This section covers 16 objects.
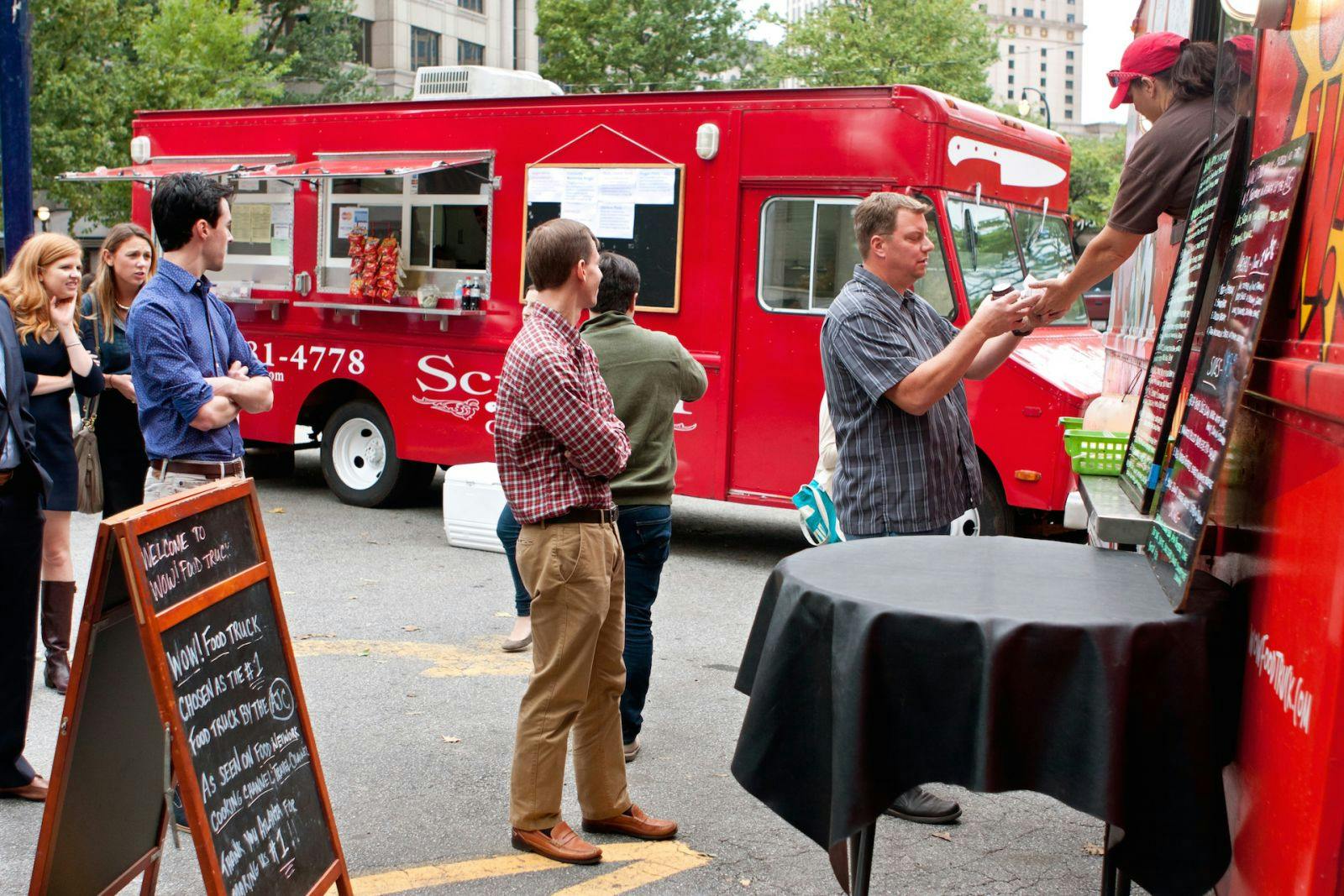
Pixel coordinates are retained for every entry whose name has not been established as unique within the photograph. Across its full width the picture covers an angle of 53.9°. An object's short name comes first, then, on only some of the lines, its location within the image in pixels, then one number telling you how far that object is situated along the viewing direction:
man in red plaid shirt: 3.86
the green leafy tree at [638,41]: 35.06
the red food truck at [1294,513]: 2.00
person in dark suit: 4.31
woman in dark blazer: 5.58
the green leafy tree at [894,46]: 35.69
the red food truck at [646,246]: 8.08
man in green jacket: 4.79
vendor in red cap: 3.52
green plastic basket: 3.96
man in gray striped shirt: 4.19
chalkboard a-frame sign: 3.05
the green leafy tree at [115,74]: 22.92
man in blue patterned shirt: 4.11
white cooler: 8.90
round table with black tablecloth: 2.56
